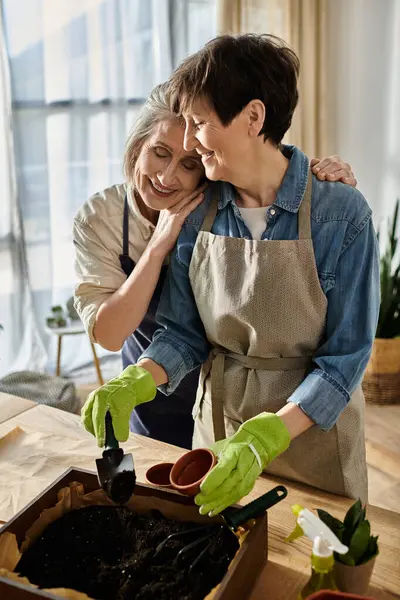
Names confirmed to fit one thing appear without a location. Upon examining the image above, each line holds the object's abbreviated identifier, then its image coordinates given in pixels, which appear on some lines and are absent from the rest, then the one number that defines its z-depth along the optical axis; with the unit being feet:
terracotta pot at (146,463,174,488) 4.20
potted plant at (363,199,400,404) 11.76
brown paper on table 4.51
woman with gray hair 5.26
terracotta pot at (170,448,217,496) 4.12
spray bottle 2.98
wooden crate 3.21
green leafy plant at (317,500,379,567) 3.19
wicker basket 11.78
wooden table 3.59
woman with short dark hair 4.27
